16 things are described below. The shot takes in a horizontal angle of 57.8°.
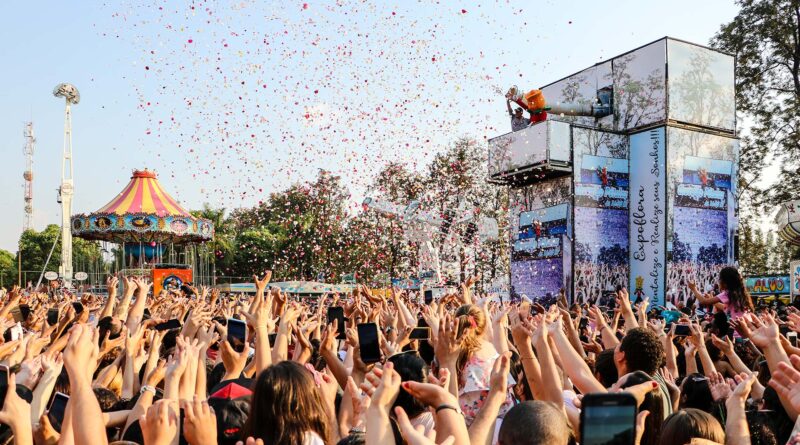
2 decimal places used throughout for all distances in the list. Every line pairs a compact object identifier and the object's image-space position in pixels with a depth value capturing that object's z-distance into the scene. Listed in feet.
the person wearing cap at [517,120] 99.76
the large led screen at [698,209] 89.97
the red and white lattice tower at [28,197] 299.38
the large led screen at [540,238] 91.20
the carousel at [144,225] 124.67
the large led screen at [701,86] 91.71
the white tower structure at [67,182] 211.82
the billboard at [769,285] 74.54
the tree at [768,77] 105.91
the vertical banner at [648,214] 89.97
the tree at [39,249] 255.29
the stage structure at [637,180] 90.27
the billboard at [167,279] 113.60
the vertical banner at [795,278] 59.98
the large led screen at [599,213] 90.48
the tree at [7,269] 259.12
